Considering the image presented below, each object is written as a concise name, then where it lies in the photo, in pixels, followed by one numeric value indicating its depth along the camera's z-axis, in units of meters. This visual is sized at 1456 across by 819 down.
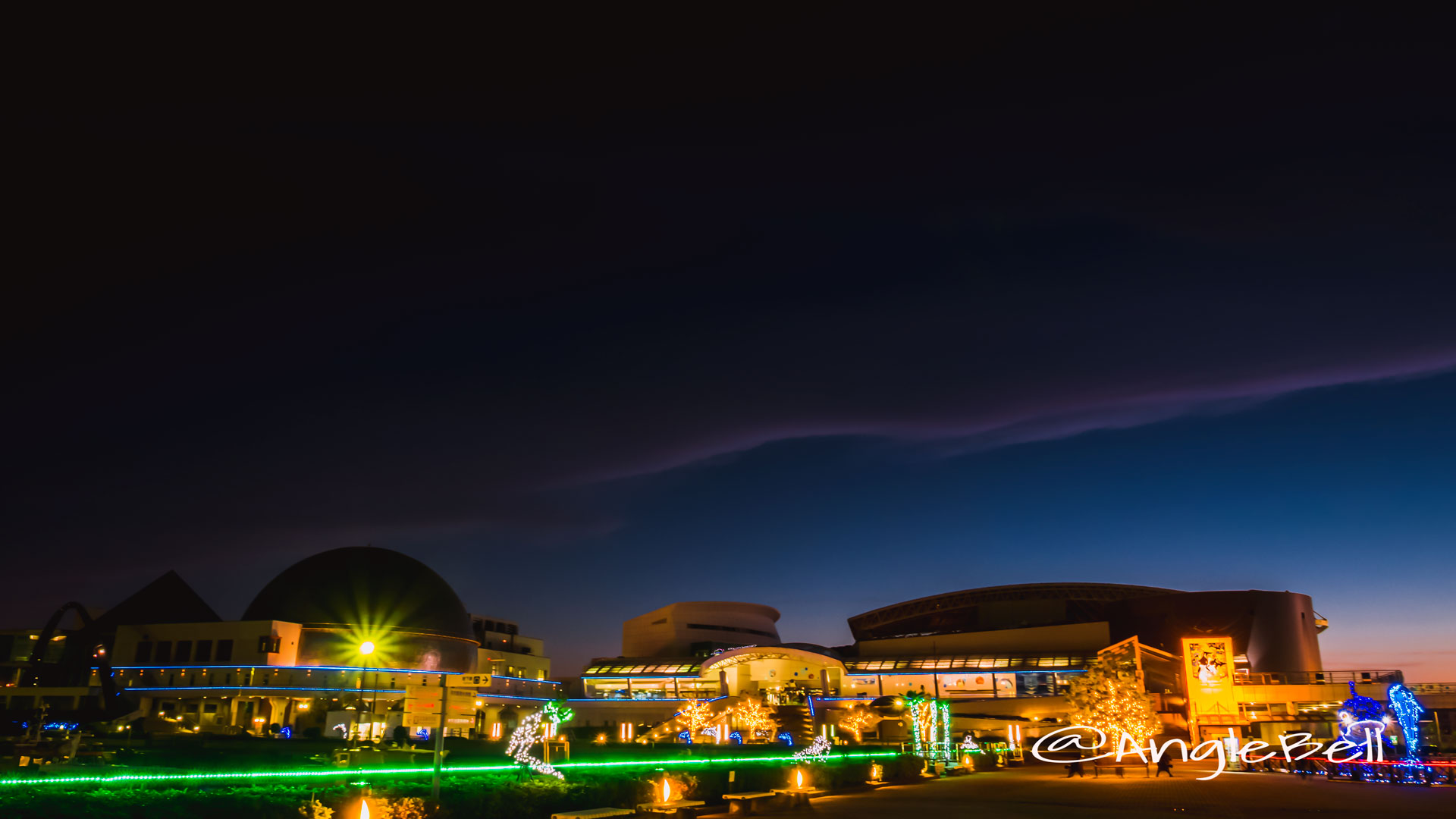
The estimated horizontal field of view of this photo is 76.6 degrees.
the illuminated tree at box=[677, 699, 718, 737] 55.03
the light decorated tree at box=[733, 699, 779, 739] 53.91
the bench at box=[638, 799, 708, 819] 22.22
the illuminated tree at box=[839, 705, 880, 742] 62.30
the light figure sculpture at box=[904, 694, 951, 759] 44.08
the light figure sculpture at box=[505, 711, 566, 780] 22.95
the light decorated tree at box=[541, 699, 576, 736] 27.39
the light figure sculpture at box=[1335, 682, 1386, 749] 42.84
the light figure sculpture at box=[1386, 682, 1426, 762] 41.69
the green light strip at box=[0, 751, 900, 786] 16.78
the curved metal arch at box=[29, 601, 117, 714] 70.88
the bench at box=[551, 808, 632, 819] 19.87
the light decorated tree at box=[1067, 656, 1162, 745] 47.75
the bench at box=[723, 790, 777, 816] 24.83
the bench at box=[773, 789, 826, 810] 26.36
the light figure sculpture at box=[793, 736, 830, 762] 35.56
